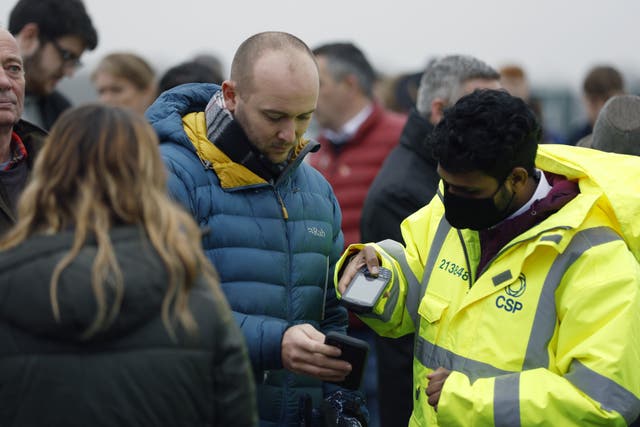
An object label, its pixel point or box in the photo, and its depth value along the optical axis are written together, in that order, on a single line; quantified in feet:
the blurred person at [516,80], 28.09
